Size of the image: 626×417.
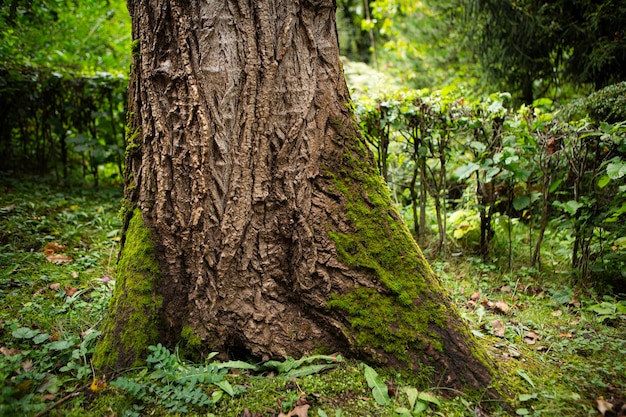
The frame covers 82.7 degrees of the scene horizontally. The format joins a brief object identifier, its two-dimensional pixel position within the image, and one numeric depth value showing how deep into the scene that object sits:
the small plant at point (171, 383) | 1.75
